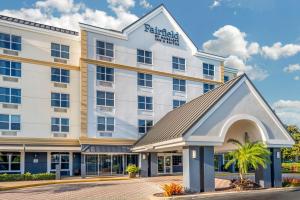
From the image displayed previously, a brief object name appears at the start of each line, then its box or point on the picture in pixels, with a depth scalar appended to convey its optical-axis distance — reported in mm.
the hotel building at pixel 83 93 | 24048
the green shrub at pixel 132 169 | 24048
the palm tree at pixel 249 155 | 15755
